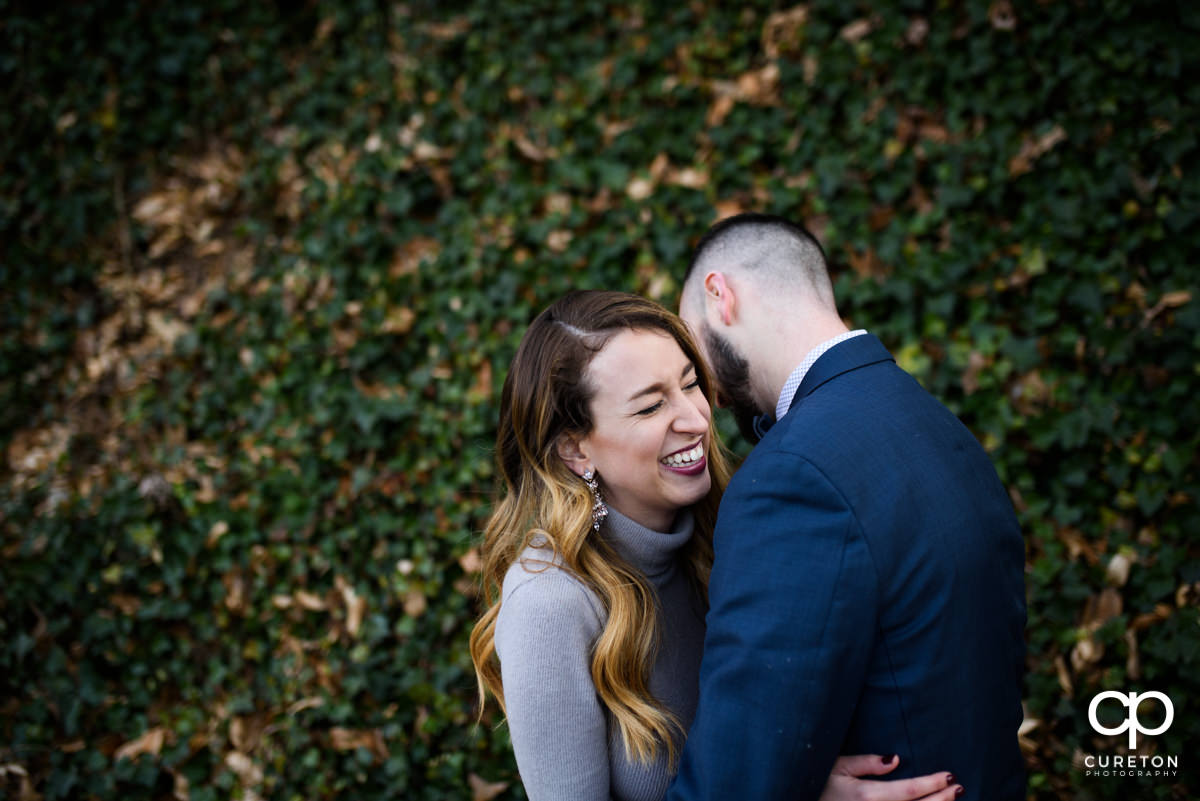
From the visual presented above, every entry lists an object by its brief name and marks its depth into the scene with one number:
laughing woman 1.72
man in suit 1.42
